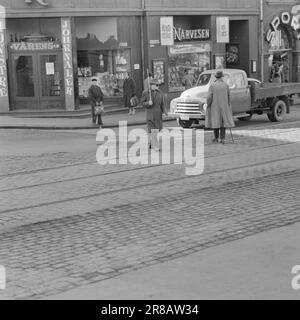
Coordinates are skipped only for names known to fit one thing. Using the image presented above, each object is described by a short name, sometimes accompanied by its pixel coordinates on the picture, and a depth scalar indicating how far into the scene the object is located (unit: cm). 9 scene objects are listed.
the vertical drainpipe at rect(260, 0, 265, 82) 3148
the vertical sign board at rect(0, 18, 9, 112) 2423
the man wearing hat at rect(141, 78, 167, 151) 1421
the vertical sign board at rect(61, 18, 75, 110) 2469
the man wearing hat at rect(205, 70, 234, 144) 1495
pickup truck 1908
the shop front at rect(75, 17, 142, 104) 2611
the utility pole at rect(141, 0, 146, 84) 2641
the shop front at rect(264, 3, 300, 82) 3225
